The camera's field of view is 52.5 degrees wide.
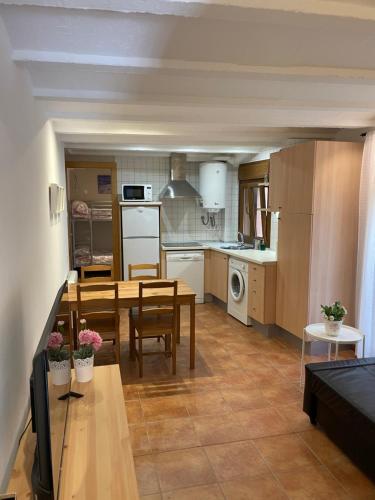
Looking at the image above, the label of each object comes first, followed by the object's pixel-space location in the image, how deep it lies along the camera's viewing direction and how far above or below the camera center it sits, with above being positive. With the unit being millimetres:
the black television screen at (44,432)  1128 -715
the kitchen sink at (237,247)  5656 -596
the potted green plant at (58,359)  1724 -699
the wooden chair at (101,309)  3391 -928
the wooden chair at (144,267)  4392 -698
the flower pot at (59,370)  1756 -759
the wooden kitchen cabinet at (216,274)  5535 -1011
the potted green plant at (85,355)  2119 -820
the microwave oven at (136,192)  5828 +236
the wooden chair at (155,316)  3474 -1088
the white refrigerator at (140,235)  5824 -427
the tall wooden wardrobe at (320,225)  3787 -176
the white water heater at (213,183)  6066 +391
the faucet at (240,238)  6227 -501
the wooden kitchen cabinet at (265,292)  4480 -1005
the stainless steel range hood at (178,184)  5969 +367
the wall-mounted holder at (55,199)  2996 +69
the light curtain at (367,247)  3592 -378
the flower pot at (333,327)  3096 -972
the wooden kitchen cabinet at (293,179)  3828 +313
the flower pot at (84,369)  2119 -906
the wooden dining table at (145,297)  3489 -828
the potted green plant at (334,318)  3078 -890
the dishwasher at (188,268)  5805 -922
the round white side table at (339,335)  3037 -1044
